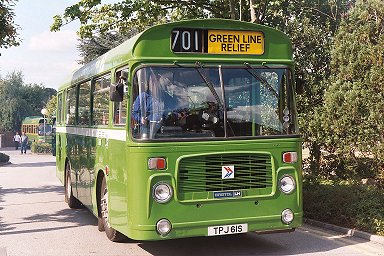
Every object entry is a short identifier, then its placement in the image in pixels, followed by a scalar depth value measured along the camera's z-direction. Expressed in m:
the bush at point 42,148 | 45.81
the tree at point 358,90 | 12.08
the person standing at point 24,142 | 46.28
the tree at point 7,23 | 14.58
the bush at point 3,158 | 32.22
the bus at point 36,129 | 52.71
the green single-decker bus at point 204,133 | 7.18
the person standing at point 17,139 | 57.41
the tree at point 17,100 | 70.69
